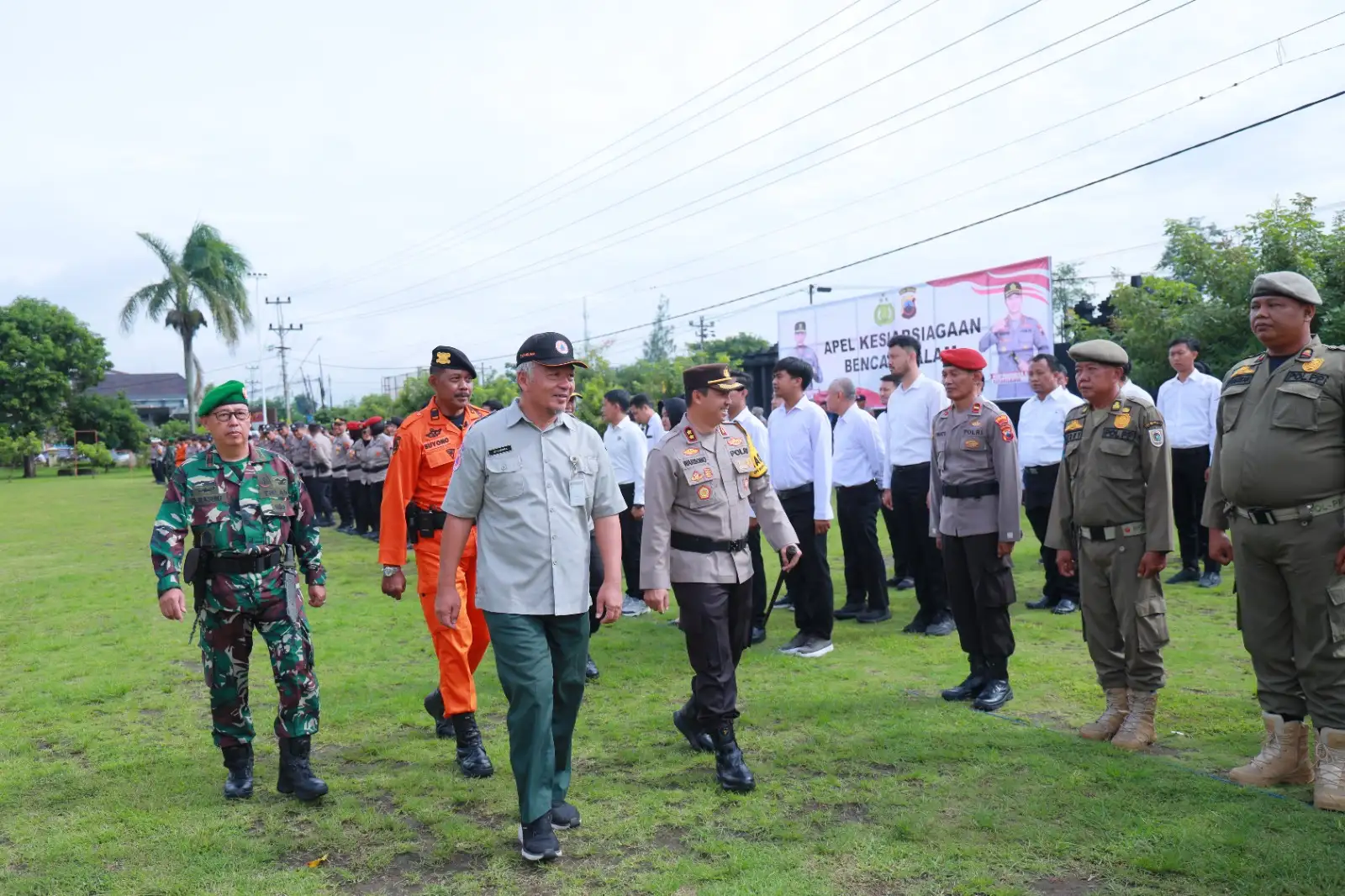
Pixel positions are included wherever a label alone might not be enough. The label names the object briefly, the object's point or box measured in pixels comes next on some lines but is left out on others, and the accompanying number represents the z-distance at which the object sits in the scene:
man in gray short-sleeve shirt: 3.94
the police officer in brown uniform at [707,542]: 4.70
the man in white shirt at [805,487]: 7.30
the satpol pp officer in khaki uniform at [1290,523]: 4.09
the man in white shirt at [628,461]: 9.27
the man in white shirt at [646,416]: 9.84
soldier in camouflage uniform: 4.56
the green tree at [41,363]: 49.84
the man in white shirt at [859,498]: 8.36
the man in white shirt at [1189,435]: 8.98
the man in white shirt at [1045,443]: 8.50
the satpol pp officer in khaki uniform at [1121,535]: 4.86
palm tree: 45.19
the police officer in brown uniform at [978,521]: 5.68
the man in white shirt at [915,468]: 7.95
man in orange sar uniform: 4.98
